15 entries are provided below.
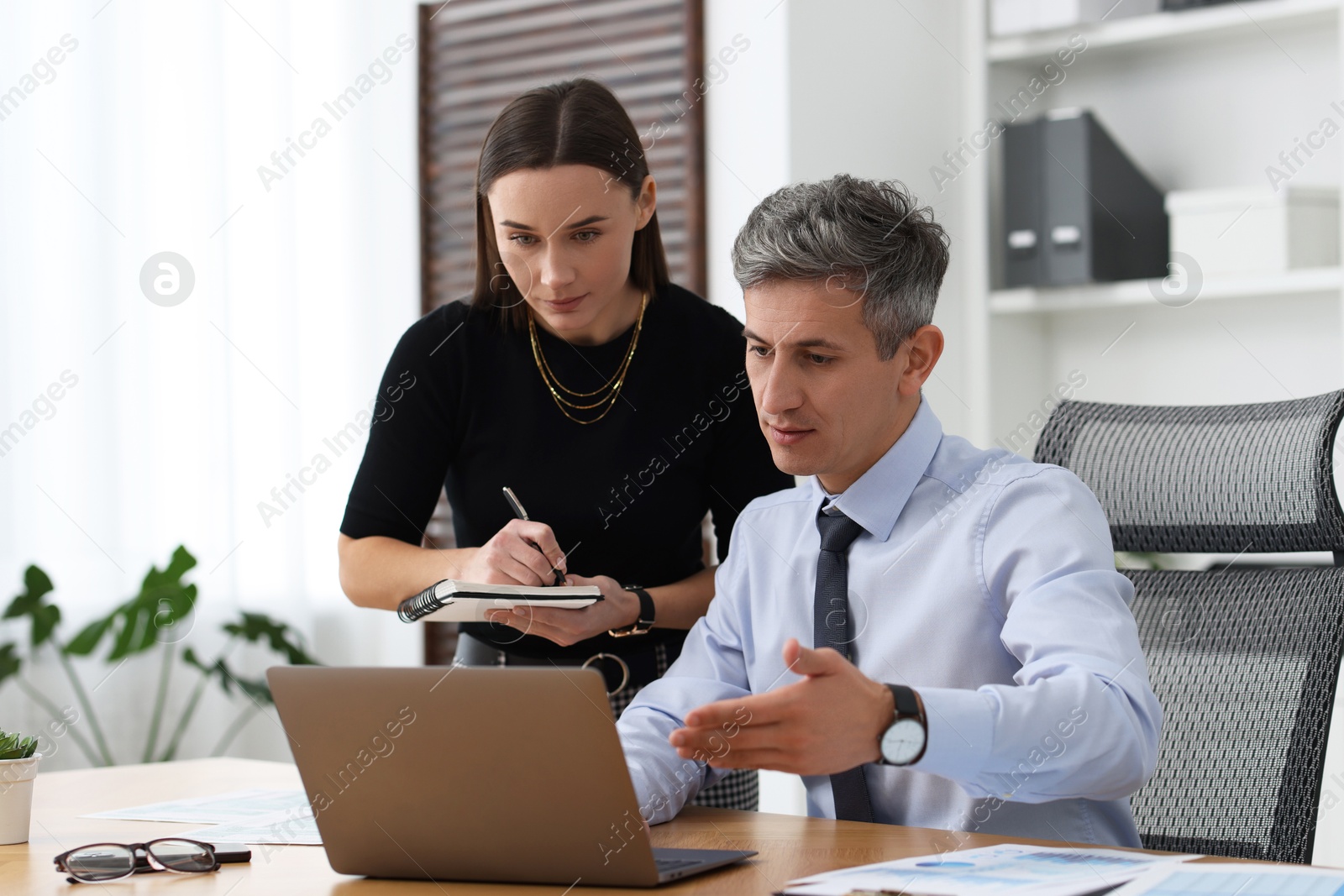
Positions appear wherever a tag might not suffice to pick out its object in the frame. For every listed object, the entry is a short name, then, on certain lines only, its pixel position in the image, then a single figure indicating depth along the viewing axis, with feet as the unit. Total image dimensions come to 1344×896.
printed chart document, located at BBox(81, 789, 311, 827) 11.10
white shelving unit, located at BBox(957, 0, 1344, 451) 15.22
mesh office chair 11.07
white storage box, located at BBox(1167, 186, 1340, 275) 14.84
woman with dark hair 11.80
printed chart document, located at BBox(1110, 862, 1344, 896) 9.66
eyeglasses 10.29
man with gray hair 10.26
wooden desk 10.07
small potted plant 10.77
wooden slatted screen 15.61
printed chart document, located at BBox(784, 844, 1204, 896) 9.70
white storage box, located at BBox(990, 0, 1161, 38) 15.44
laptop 9.81
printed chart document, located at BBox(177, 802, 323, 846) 10.69
